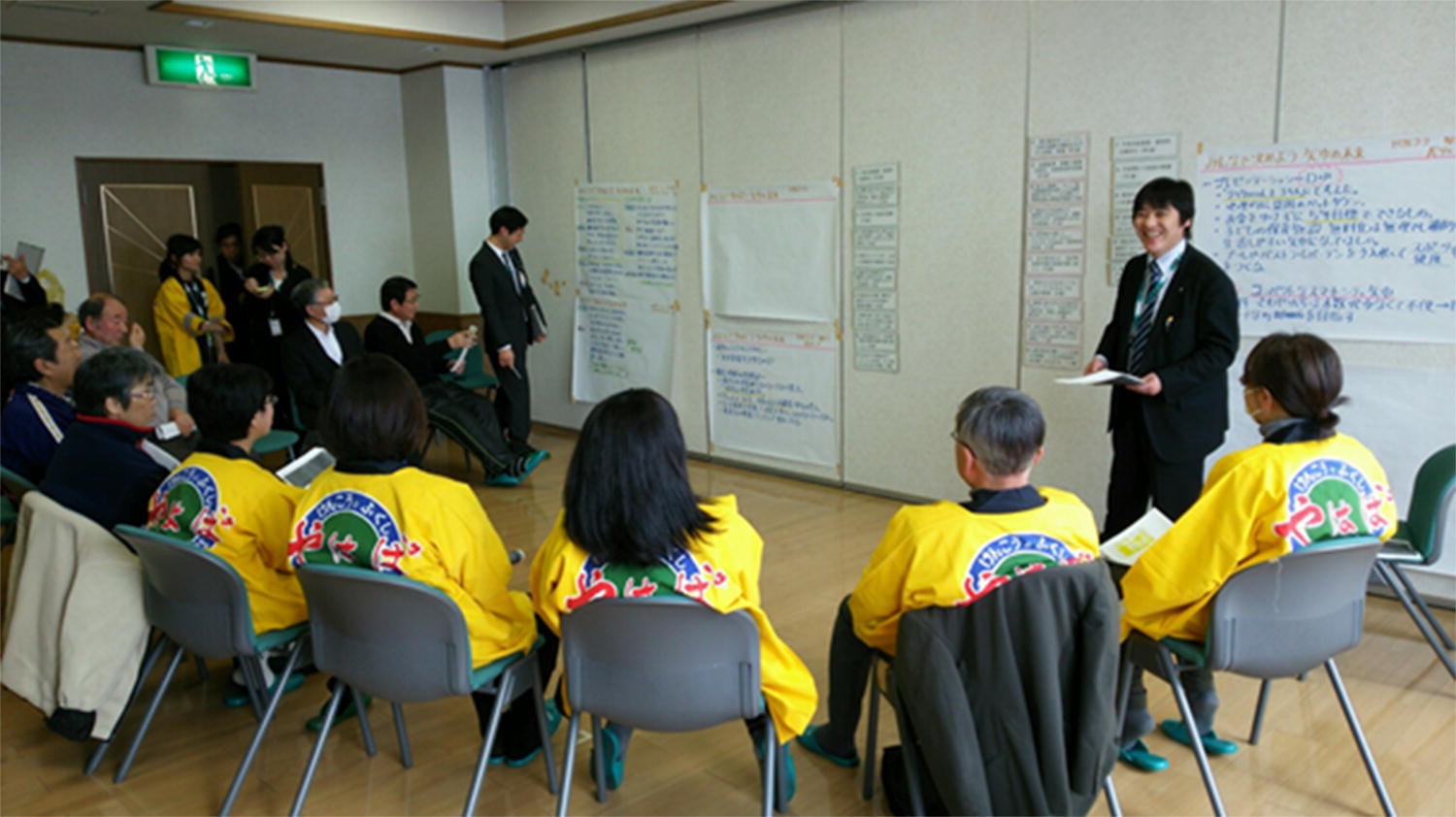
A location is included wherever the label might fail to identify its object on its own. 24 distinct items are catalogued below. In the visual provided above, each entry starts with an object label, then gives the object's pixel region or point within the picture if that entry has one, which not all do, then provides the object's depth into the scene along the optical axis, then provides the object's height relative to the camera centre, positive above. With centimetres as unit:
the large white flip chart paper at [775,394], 544 -82
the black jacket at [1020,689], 182 -79
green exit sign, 620 +112
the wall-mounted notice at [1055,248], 429 -5
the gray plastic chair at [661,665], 196 -81
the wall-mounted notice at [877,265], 496 -12
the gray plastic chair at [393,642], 208 -81
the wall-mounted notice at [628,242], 616 +3
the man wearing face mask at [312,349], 494 -45
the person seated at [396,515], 226 -57
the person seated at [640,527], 201 -54
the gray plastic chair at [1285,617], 210 -80
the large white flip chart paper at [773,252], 529 -5
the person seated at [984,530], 191 -54
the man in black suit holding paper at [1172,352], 326 -37
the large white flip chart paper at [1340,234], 345 -1
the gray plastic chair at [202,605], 232 -81
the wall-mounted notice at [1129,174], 400 +24
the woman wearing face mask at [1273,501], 217 -56
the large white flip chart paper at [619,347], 633 -63
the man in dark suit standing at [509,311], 572 -34
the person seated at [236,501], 254 -60
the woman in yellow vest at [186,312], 603 -33
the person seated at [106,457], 279 -53
